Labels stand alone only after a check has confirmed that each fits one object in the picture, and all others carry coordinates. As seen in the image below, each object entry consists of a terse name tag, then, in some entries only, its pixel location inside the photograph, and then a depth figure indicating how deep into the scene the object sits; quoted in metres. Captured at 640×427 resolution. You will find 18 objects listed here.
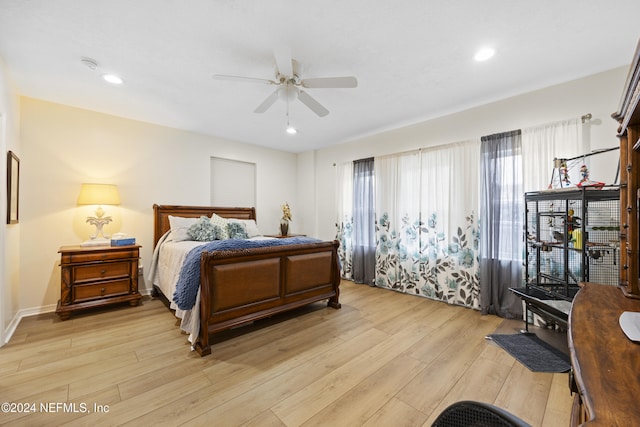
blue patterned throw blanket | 2.30
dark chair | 0.56
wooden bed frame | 2.32
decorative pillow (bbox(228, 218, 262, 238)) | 4.35
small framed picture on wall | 2.50
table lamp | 3.20
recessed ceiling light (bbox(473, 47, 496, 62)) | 2.18
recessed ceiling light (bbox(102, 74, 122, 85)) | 2.60
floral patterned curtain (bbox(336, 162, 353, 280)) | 4.82
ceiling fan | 2.10
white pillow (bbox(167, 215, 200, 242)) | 3.70
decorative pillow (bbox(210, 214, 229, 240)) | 3.86
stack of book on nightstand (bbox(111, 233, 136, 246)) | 3.27
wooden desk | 0.51
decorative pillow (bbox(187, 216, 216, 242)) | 3.68
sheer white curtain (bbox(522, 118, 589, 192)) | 2.61
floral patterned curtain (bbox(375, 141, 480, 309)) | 3.37
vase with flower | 5.23
